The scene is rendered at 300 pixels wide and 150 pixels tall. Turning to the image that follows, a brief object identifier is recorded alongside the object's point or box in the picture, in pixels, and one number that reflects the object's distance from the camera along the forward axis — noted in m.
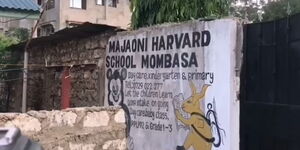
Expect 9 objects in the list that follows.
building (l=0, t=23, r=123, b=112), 8.05
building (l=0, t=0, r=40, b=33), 8.58
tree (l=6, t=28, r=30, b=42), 24.40
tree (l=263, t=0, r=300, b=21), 30.79
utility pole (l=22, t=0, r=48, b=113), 10.71
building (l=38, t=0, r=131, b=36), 31.07
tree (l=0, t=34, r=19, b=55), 12.43
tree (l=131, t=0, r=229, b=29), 8.47
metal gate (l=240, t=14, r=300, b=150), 4.80
